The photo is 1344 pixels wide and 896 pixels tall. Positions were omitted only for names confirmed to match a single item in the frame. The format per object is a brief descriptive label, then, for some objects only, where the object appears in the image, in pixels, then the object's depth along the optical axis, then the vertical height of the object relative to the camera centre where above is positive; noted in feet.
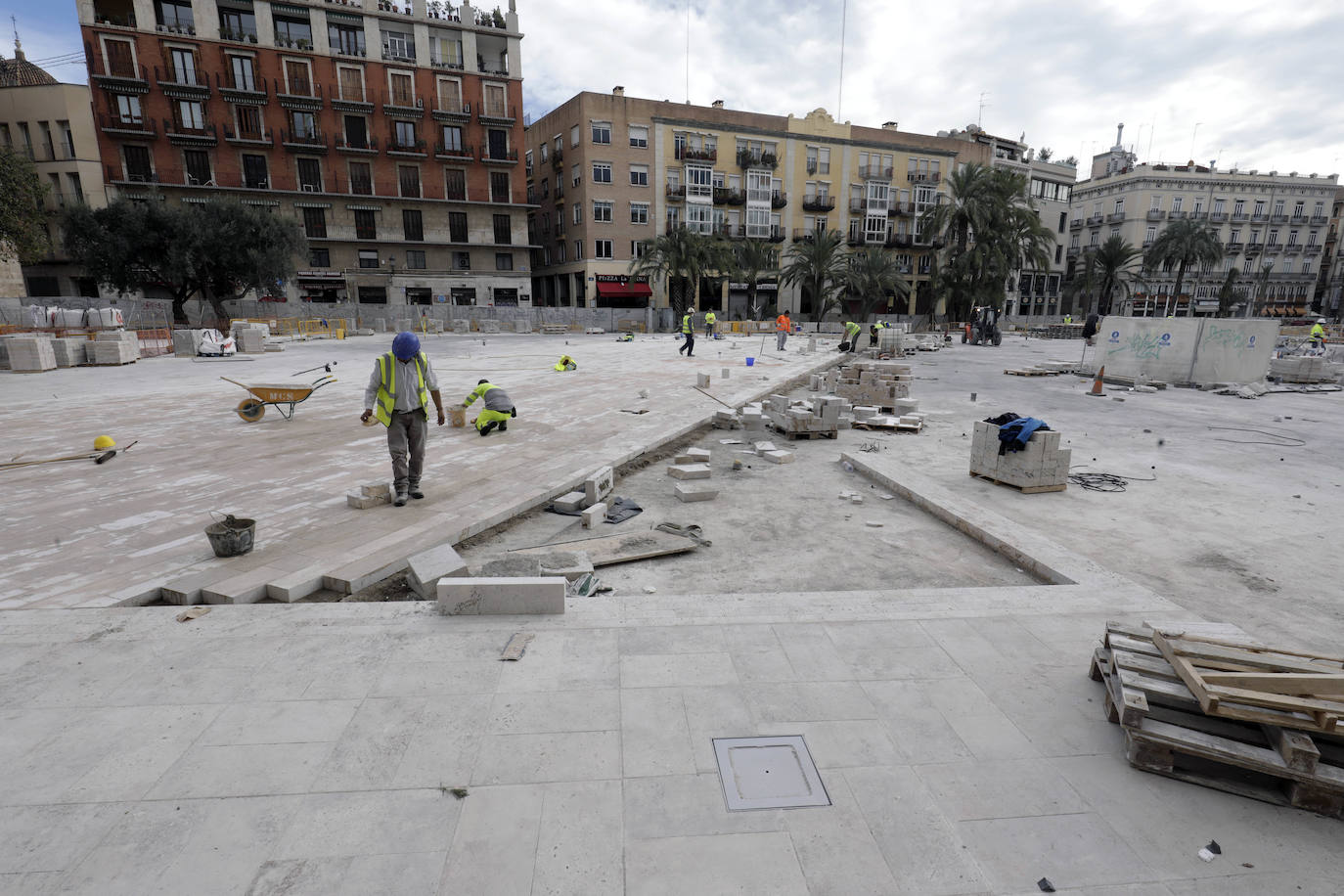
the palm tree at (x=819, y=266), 162.30 +10.91
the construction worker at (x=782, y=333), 93.61 -3.50
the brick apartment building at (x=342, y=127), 137.39 +40.38
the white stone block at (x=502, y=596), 14.92 -6.67
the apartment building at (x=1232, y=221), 217.77 +30.72
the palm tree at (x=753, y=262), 158.40 +11.69
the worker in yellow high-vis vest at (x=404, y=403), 21.95 -3.32
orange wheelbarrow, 36.63 -5.20
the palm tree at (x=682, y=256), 150.82 +12.06
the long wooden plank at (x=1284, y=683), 9.68 -5.63
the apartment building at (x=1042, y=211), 219.82 +34.29
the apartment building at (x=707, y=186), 165.78 +34.06
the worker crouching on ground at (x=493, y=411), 33.96 -5.47
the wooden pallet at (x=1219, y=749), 9.20 -6.45
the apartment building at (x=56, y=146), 134.92 +33.02
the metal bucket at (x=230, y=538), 18.17 -6.56
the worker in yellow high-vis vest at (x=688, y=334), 80.59 -3.30
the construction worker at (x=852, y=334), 88.33 -3.41
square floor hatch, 9.45 -7.12
